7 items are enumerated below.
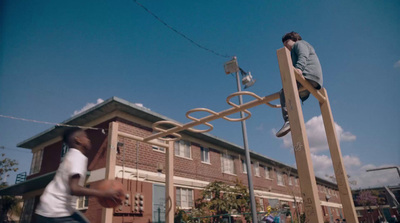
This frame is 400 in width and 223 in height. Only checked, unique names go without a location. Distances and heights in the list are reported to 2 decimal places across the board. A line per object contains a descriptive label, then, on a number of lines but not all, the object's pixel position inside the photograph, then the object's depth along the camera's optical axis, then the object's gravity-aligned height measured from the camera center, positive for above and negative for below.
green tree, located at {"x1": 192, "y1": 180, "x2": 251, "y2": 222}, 13.51 +0.88
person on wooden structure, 3.13 +1.68
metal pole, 9.24 +1.60
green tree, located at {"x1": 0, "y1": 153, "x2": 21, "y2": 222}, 18.50 +1.47
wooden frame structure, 2.28 +0.90
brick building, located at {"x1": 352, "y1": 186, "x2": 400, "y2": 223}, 37.23 +0.90
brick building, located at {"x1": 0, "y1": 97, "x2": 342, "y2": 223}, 11.57 +3.01
